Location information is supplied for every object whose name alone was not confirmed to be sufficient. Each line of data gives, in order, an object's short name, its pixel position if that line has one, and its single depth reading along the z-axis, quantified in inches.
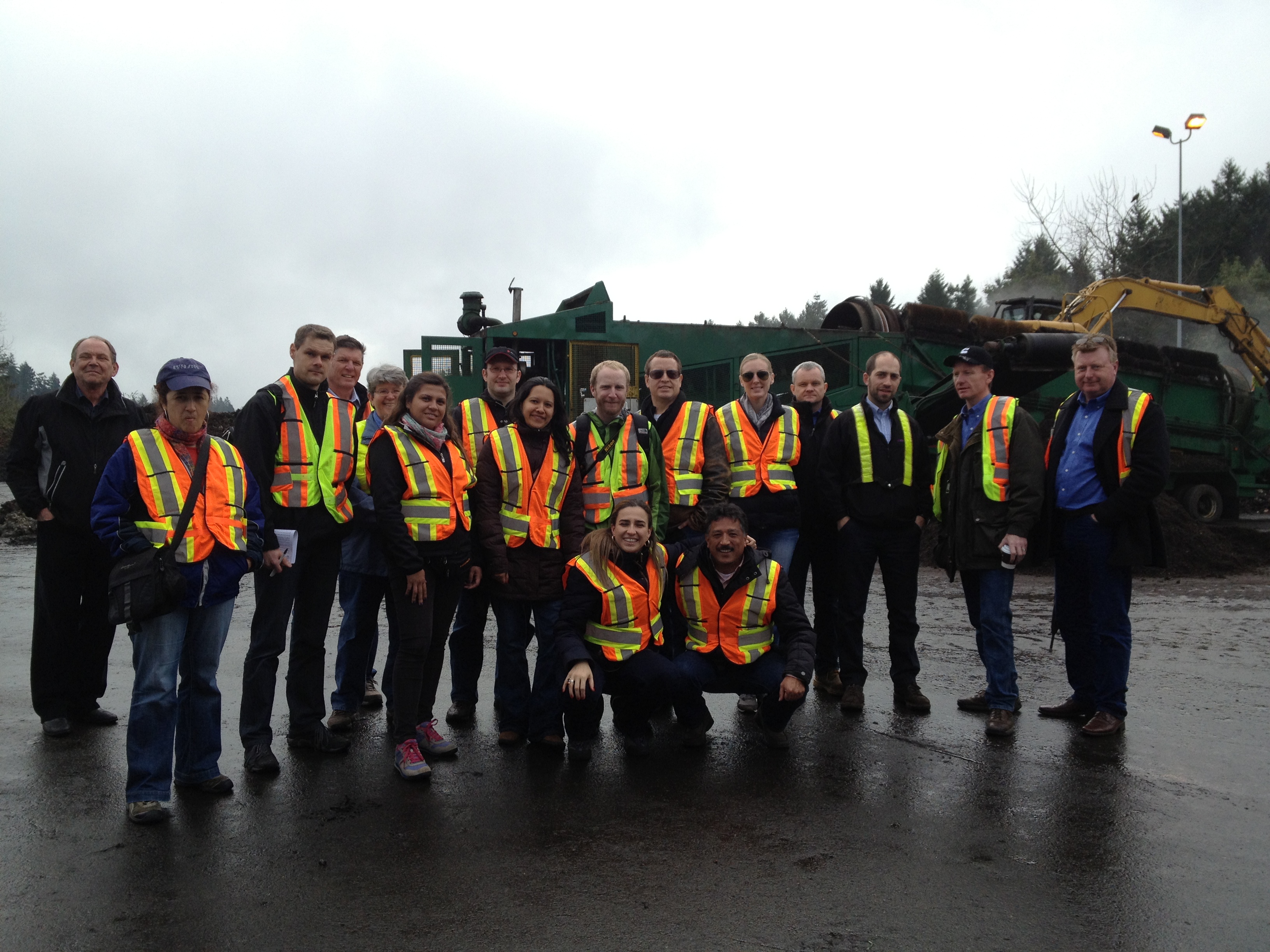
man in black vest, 213.9
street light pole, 859.4
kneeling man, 181.8
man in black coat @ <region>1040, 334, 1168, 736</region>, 192.9
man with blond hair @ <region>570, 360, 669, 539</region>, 195.6
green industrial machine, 568.4
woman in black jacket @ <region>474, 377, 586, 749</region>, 184.1
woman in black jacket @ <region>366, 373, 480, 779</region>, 170.2
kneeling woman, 175.9
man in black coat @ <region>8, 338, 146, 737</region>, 189.5
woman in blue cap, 147.8
